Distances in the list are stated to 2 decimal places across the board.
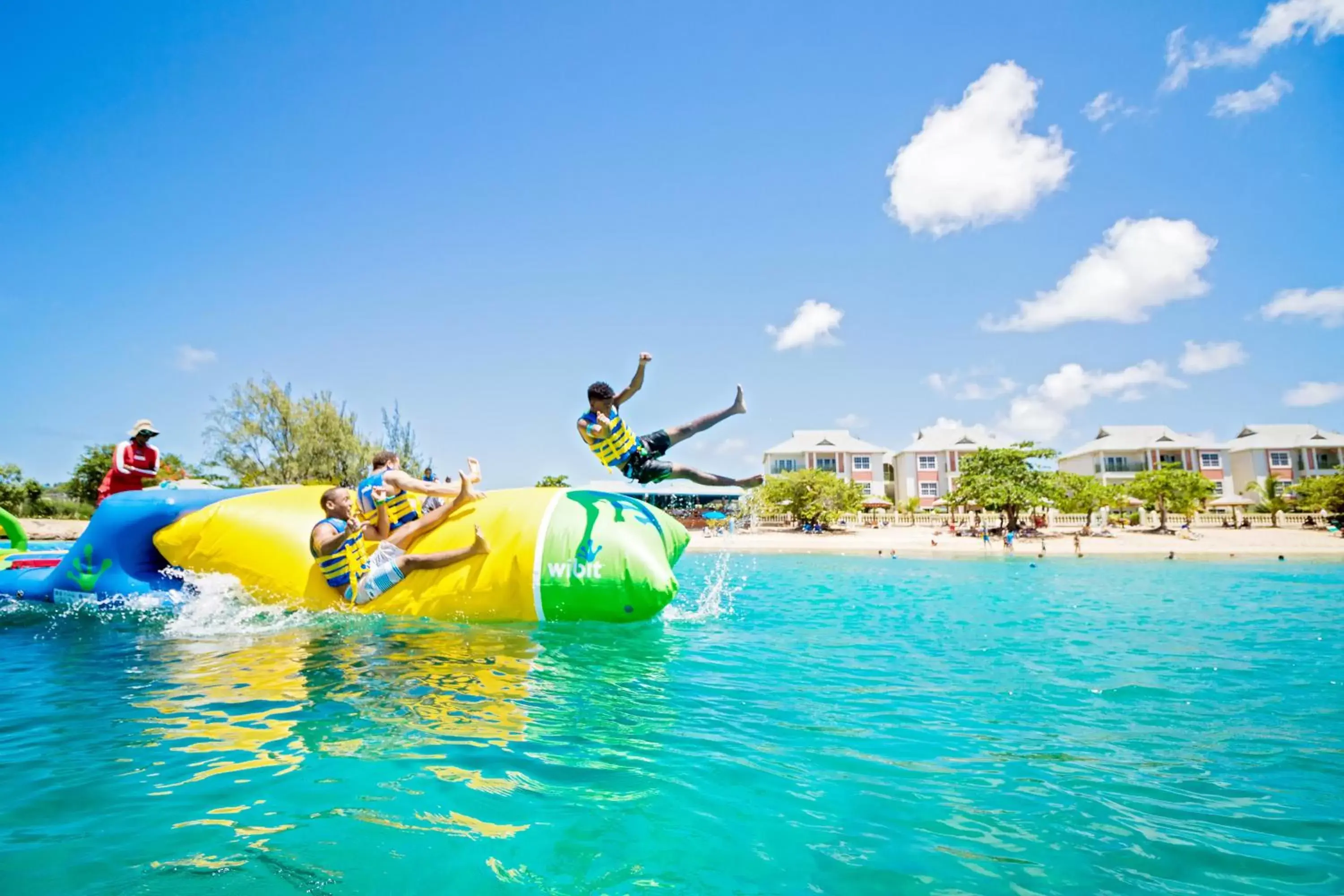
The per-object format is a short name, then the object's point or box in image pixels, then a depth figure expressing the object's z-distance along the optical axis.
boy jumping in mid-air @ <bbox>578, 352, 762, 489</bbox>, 7.15
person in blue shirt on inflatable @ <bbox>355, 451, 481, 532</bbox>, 7.52
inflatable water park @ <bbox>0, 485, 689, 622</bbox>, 6.83
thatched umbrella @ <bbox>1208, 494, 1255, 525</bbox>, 45.72
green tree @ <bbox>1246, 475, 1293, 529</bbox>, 44.62
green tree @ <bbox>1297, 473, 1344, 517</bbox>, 37.91
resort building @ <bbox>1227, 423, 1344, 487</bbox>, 58.81
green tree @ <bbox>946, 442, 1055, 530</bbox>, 36.03
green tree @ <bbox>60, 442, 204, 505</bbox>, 36.00
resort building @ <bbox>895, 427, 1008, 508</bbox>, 61.94
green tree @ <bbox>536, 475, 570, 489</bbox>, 50.87
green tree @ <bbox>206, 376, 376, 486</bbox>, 30.59
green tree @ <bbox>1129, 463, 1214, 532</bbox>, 38.00
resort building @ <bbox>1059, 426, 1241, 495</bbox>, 60.25
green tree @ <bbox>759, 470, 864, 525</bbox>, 43.12
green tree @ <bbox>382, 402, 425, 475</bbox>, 30.94
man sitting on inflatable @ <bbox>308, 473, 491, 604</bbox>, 6.91
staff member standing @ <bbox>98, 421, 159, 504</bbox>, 8.77
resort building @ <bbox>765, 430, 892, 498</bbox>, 62.69
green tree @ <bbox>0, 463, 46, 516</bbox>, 34.34
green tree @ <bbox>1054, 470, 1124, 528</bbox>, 38.11
